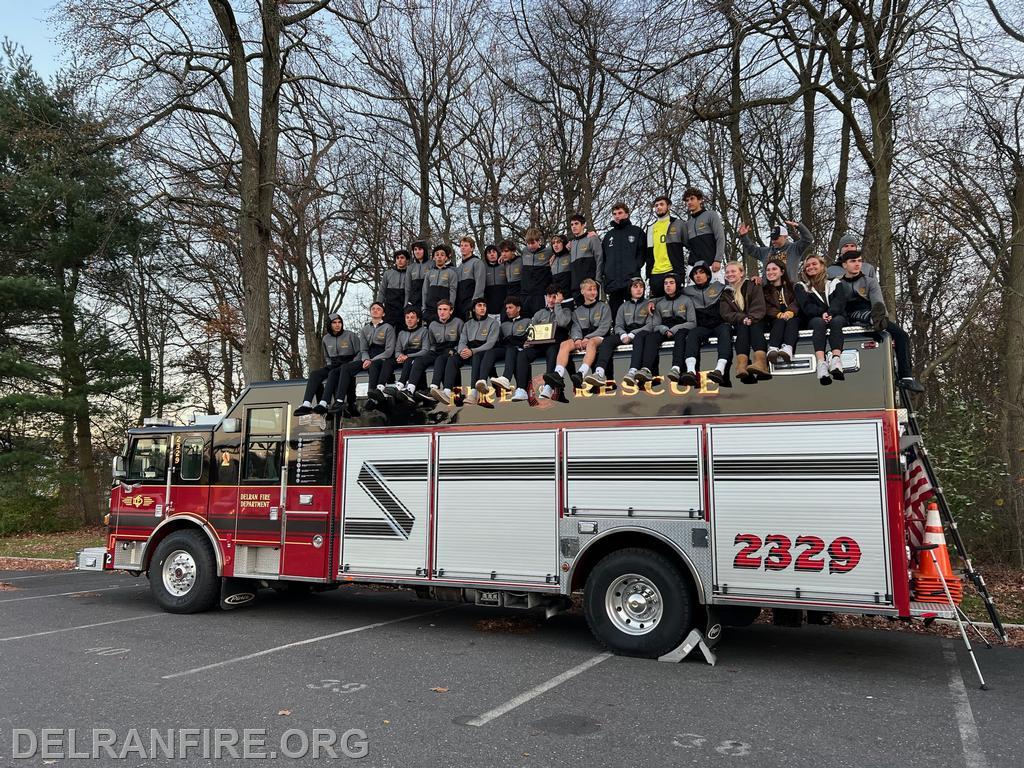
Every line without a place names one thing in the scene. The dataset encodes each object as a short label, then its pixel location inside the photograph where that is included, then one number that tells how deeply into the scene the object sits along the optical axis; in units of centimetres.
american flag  670
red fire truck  652
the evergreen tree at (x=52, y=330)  2100
